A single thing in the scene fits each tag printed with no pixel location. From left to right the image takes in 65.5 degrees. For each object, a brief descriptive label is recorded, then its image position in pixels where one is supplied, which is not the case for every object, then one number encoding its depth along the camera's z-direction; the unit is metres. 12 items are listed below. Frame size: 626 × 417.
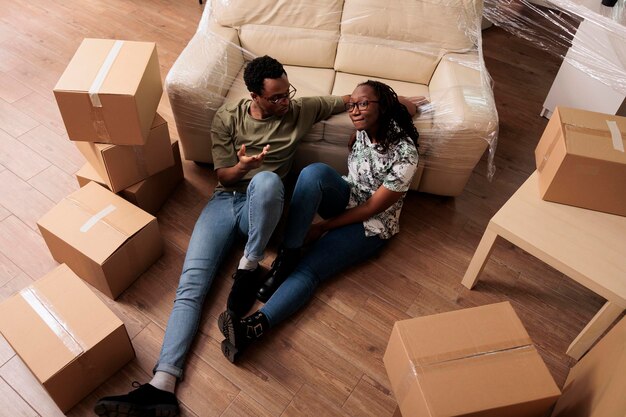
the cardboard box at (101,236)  1.67
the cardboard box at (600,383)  1.20
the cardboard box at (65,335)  1.40
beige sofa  2.09
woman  1.65
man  1.64
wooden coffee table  1.52
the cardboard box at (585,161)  1.56
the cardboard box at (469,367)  1.23
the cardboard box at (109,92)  1.65
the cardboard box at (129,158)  1.79
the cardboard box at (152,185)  1.92
